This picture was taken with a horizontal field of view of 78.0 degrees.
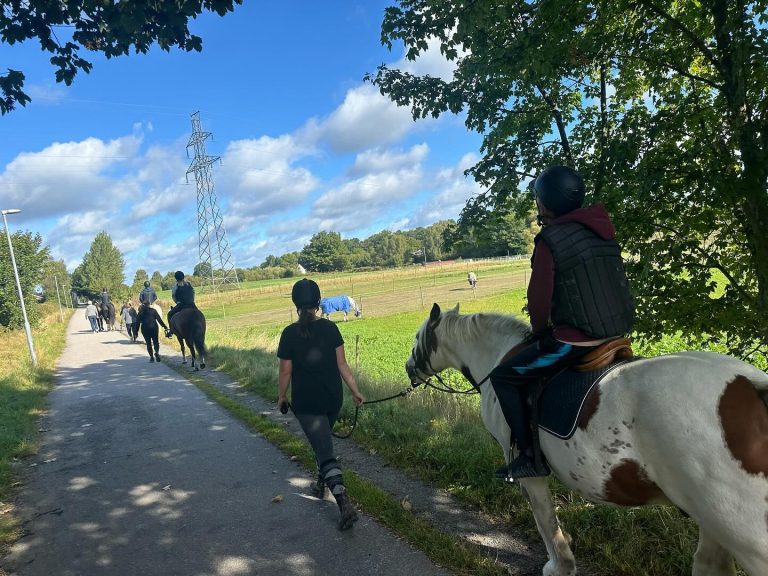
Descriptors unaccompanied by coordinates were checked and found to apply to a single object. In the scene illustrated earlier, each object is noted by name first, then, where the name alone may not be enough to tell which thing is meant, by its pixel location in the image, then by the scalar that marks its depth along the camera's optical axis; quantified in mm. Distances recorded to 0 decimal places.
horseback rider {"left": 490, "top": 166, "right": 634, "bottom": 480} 2629
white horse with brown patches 2064
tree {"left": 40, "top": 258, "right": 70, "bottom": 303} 74362
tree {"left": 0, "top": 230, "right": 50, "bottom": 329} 27672
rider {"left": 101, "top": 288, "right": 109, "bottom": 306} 30359
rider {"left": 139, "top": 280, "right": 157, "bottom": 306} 16562
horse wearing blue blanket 29672
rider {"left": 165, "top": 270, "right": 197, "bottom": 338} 13742
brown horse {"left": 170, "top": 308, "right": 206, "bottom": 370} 13281
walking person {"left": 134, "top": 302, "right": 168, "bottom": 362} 15570
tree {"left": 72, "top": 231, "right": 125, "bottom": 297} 81438
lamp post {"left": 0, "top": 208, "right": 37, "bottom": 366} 16562
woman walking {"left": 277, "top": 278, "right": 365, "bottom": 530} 4359
